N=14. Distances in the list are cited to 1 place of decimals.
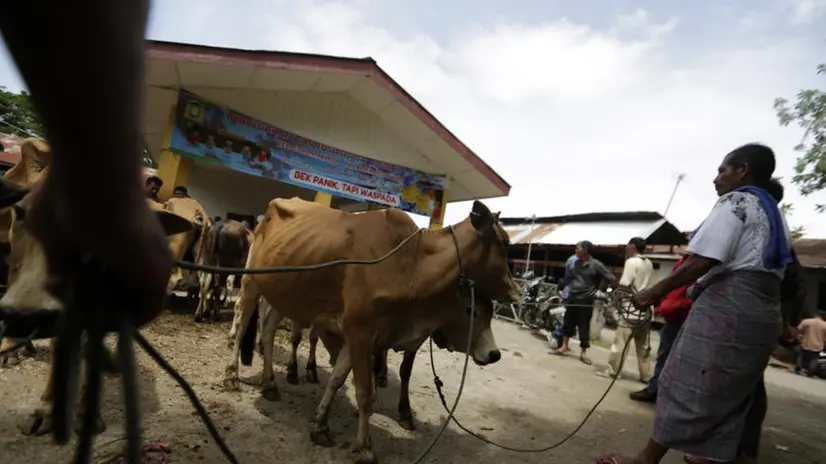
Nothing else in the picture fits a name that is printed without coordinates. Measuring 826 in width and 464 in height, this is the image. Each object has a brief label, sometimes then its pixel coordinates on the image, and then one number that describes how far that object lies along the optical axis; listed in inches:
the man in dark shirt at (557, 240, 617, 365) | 295.6
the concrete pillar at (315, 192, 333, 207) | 365.5
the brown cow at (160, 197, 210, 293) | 195.9
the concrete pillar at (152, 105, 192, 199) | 308.4
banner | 315.0
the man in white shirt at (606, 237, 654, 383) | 256.4
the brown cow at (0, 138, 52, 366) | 133.1
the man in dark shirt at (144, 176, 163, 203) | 202.0
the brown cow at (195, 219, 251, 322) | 289.3
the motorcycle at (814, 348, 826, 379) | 420.9
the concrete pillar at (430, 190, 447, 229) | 424.8
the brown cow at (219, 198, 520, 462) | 127.9
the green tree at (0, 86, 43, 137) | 663.8
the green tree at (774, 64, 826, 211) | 354.3
